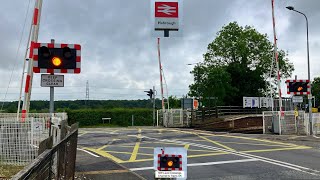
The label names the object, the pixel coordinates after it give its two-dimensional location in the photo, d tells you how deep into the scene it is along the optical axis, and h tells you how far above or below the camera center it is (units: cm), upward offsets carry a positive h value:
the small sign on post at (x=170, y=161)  413 -92
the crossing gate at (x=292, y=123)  1770 -145
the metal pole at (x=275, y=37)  2001 +465
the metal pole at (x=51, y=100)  689 +1
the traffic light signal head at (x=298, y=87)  1797 +88
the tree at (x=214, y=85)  3351 +190
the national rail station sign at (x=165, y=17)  382 +116
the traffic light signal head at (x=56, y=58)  670 +103
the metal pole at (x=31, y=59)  842 +126
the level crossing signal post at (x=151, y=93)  2861 +77
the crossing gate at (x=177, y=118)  2538 -161
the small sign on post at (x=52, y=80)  673 +50
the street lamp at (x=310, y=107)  1708 -41
